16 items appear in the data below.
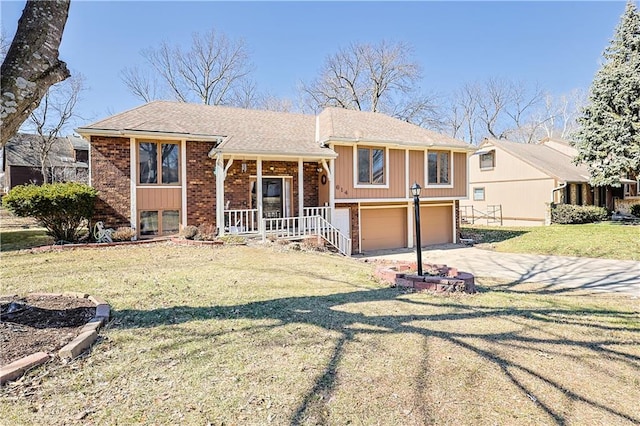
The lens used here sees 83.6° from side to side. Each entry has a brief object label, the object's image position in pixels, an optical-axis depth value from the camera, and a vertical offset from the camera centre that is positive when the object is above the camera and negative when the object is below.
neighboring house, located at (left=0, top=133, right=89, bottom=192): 30.43 +4.86
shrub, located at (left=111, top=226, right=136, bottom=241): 10.88 -0.61
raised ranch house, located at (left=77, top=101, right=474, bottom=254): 11.91 +1.49
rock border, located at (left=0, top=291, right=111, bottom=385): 2.77 -1.19
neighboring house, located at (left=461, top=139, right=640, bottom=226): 22.70 +1.57
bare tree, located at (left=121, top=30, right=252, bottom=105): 28.83 +11.86
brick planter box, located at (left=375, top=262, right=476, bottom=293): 6.08 -1.19
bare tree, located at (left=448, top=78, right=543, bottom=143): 42.28 +12.17
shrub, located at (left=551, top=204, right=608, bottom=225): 21.19 -0.24
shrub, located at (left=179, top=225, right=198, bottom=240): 11.23 -0.59
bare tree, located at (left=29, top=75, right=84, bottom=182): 23.92 +6.83
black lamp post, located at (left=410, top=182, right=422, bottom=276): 6.73 -0.12
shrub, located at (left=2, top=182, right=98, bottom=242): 9.90 +0.28
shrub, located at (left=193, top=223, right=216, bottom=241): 11.31 -0.63
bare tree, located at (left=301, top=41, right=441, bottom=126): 31.98 +11.82
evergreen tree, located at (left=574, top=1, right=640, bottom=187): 18.84 +5.29
